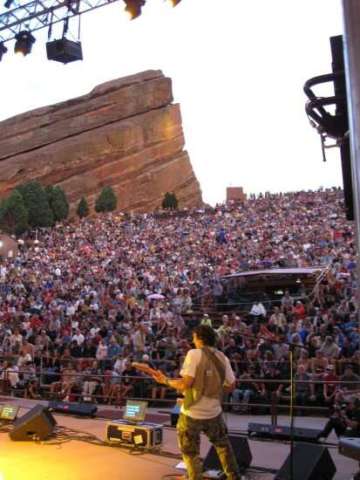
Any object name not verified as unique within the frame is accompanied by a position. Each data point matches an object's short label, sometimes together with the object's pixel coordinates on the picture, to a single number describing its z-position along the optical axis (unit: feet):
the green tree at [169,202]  194.39
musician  16.42
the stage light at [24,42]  41.43
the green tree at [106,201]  186.91
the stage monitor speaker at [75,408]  33.91
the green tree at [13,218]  155.33
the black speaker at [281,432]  24.18
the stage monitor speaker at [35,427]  26.58
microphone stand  17.57
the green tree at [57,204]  171.22
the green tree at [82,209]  181.68
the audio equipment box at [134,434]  24.43
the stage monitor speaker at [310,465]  17.58
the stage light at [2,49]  43.20
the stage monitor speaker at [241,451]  20.77
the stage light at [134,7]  31.78
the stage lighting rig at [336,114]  15.02
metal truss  40.42
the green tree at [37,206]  161.68
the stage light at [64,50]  39.96
